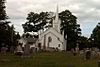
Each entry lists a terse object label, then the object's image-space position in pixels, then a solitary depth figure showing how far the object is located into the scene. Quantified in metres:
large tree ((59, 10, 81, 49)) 50.71
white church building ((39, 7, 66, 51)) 50.00
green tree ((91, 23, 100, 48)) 45.35
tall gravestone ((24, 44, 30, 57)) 13.59
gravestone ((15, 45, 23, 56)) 15.59
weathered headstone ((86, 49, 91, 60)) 13.51
